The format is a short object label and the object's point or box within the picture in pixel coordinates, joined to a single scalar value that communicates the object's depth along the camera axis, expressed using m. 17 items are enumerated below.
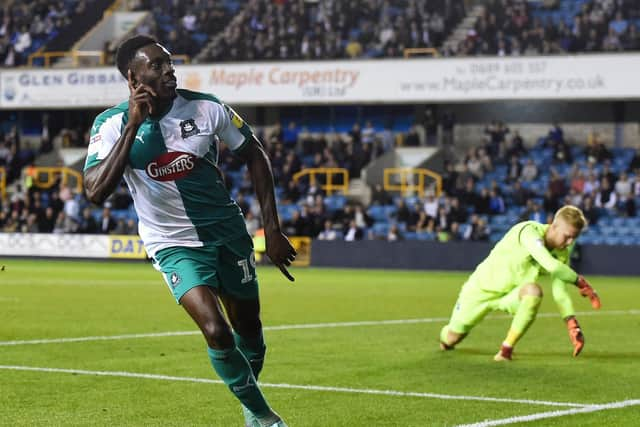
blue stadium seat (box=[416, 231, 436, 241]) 32.56
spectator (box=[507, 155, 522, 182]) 34.38
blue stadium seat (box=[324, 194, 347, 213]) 36.66
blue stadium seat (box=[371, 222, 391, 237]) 34.00
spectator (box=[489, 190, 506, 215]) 32.81
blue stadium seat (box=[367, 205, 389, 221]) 35.34
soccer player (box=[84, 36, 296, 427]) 6.31
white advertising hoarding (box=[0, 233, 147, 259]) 35.50
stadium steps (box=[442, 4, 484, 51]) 38.22
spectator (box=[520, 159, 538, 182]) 34.31
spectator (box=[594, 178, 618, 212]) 31.73
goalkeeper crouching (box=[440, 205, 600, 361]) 10.46
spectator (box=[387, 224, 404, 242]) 32.42
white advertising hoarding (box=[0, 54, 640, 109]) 35.25
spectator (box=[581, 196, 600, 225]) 31.20
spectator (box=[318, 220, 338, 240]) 33.19
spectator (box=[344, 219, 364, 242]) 32.78
